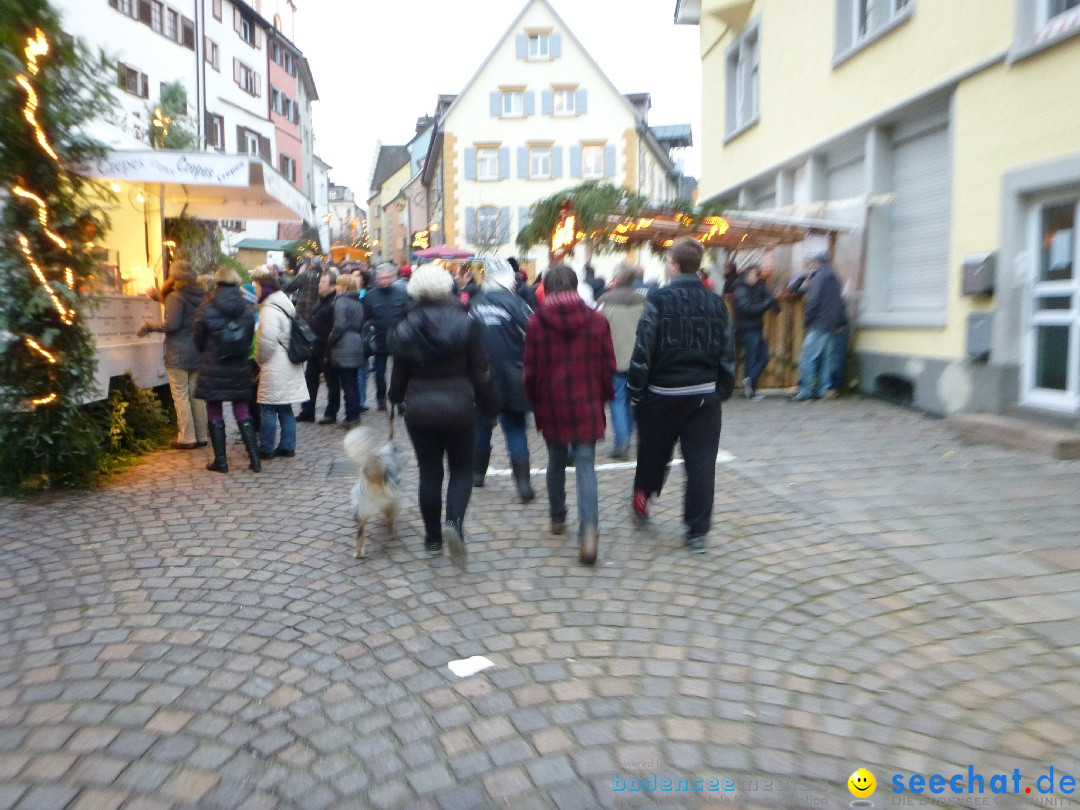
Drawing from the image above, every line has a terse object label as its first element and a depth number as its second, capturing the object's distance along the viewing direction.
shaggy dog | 5.28
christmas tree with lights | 6.50
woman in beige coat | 8.27
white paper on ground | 3.79
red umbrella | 26.56
